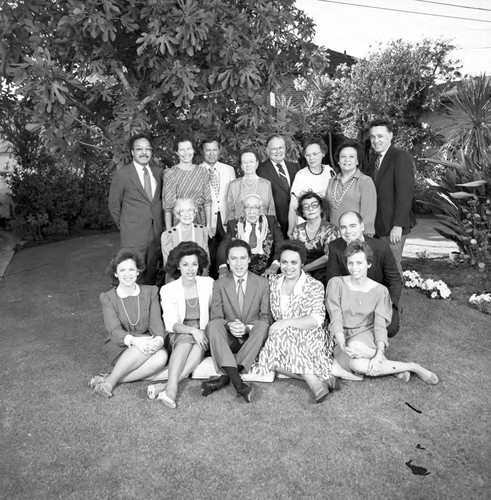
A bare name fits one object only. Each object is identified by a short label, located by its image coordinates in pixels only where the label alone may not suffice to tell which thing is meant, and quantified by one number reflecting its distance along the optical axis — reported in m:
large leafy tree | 4.43
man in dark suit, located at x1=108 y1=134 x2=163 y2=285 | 4.69
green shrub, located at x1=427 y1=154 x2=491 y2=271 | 5.75
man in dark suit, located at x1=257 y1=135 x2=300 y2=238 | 4.93
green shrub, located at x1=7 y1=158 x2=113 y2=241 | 9.05
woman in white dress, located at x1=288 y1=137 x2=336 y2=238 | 4.69
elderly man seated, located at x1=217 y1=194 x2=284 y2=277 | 4.43
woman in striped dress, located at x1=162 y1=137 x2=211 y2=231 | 4.70
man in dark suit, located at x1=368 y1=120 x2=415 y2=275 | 4.57
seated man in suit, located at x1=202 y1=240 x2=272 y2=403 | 3.64
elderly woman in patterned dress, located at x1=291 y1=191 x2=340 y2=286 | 4.35
